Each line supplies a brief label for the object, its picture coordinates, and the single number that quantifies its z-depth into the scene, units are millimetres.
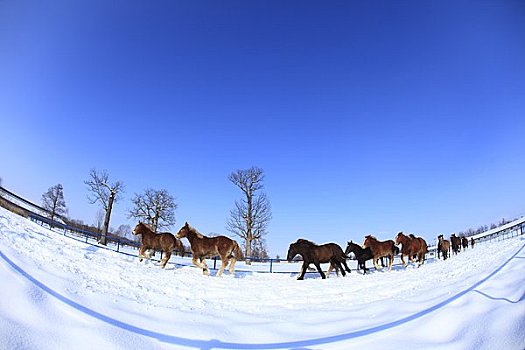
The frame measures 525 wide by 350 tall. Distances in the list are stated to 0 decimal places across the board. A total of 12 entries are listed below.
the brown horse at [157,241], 11469
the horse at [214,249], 11000
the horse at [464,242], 22119
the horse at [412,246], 14562
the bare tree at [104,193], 22203
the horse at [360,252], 13047
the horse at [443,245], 17312
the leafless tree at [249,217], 23312
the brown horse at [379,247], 13172
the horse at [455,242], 20066
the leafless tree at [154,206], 26855
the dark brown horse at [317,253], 11094
